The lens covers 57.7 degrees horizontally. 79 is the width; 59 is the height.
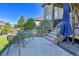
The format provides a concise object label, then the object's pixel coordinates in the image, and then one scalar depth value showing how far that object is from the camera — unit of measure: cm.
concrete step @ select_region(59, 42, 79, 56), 160
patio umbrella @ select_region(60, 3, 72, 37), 198
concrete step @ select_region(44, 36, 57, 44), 217
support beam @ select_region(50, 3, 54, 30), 267
